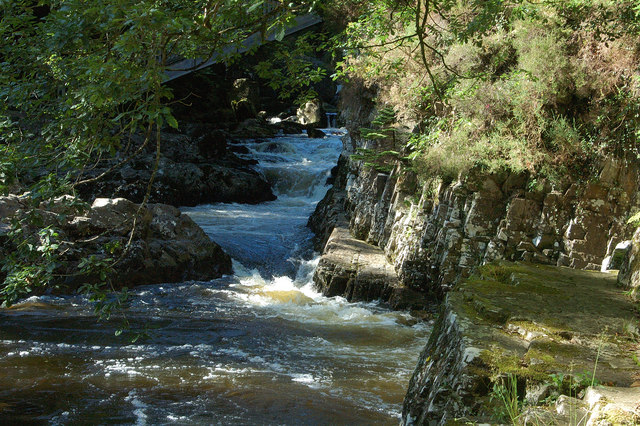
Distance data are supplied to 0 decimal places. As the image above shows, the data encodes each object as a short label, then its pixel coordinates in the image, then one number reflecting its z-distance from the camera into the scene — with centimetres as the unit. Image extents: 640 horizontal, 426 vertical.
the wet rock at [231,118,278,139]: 2338
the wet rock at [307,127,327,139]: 2352
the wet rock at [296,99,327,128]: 2597
